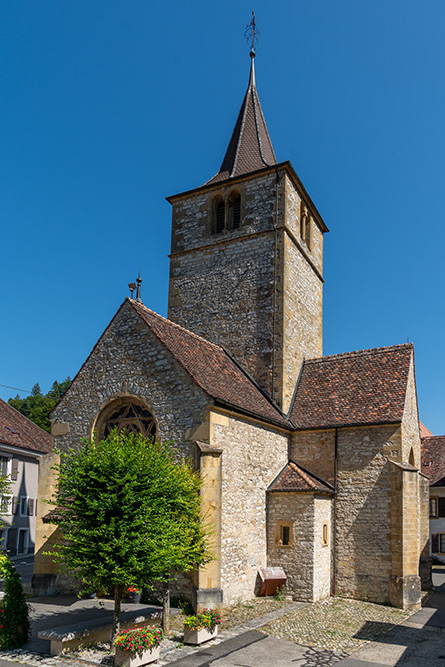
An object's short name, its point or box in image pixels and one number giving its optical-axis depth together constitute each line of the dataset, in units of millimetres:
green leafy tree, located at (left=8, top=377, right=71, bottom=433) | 53812
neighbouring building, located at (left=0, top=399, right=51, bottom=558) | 28141
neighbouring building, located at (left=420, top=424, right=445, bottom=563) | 32344
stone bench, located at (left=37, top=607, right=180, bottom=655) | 10359
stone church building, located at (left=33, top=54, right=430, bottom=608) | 15109
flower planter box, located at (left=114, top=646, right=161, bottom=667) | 9727
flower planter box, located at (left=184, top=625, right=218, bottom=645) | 11195
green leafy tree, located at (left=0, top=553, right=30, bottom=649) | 10688
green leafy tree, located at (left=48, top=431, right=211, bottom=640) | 10508
